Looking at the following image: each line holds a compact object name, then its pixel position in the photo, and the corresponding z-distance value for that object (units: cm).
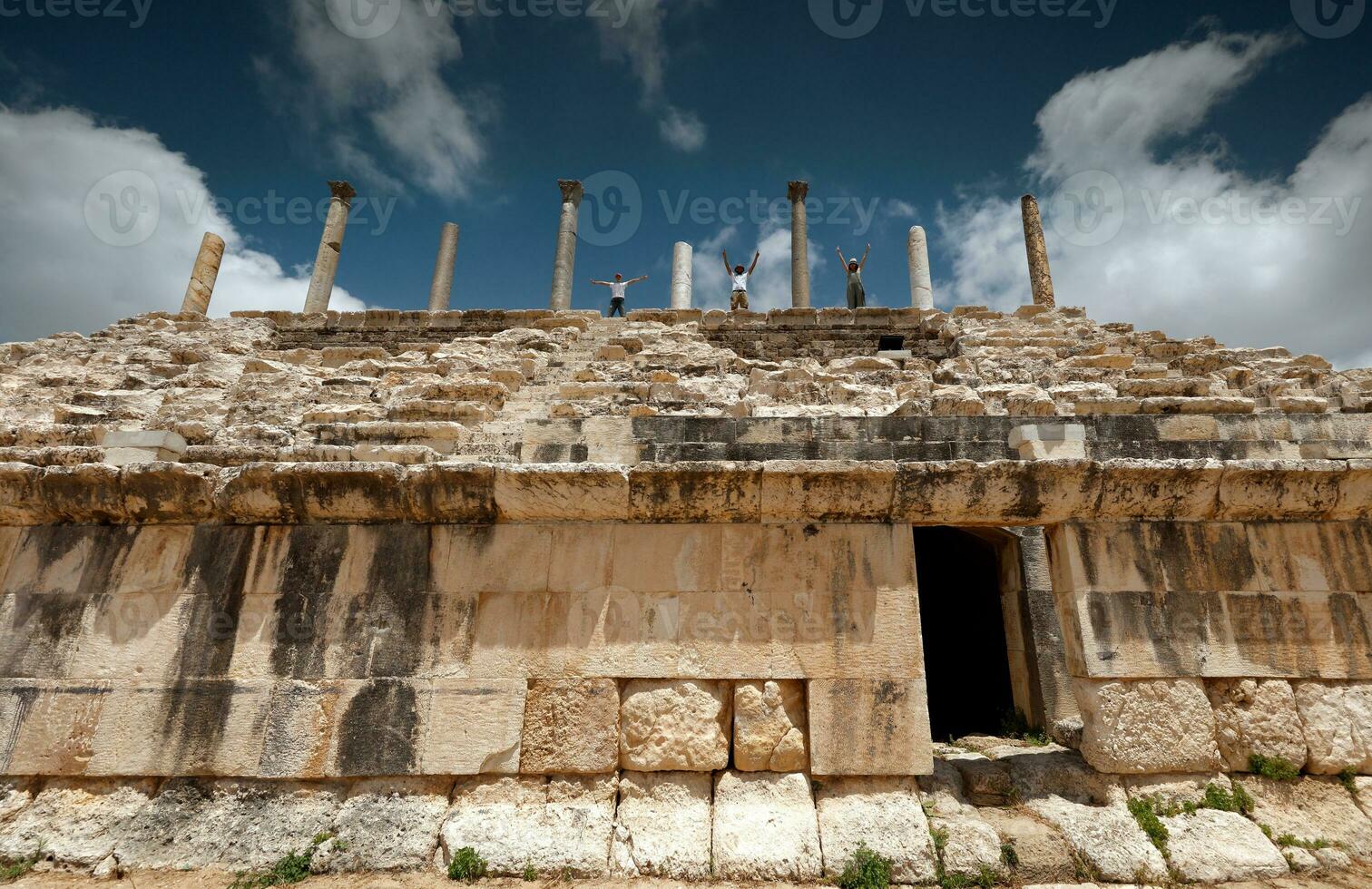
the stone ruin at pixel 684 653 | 385
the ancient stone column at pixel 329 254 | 1756
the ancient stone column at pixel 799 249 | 1719
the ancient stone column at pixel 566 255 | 1759
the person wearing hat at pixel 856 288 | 1414
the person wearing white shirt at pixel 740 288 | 1494
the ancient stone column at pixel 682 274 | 1688
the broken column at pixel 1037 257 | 1664
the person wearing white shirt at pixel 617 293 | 1535
